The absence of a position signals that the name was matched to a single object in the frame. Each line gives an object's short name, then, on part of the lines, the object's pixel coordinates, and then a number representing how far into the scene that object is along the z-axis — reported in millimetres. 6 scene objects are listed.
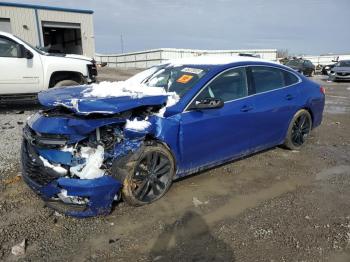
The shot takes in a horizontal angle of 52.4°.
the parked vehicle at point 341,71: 22347
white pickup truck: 8703
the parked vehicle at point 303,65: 26747
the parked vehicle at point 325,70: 29953
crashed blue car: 3596
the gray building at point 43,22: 22031
